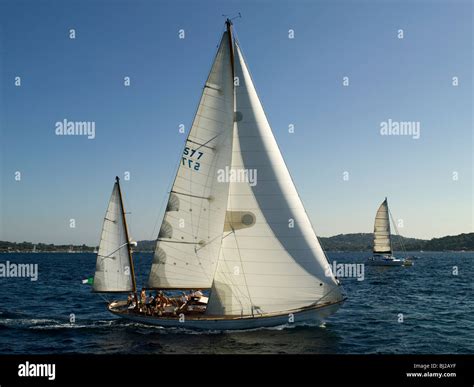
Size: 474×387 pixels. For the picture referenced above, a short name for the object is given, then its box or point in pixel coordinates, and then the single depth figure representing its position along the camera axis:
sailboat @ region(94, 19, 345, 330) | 24.20
